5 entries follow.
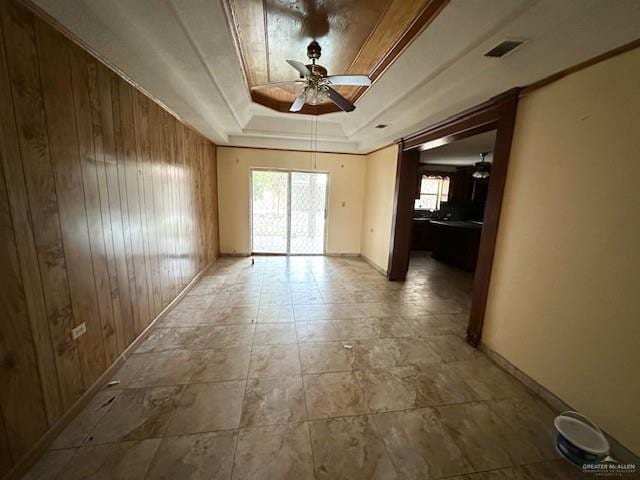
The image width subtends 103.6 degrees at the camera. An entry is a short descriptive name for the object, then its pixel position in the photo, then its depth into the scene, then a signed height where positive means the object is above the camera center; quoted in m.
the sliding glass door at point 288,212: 5.48 -0.35
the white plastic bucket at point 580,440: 1.37 -1.30
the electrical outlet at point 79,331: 1.58 -0.91
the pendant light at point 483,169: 5.27 +0.73
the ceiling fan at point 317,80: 2.02 +0.95
